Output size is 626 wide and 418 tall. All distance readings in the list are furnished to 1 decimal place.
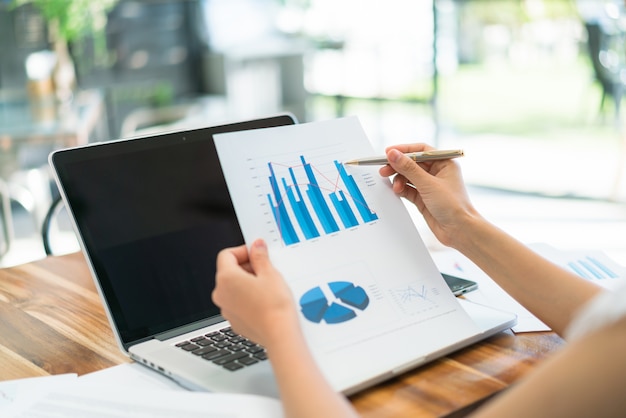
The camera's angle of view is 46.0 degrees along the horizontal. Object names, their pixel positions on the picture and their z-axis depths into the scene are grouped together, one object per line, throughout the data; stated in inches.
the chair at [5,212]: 112.7
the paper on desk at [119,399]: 30.7
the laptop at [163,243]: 36.0
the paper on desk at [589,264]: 44.1
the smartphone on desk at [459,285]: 43.3
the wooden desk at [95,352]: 31.4
